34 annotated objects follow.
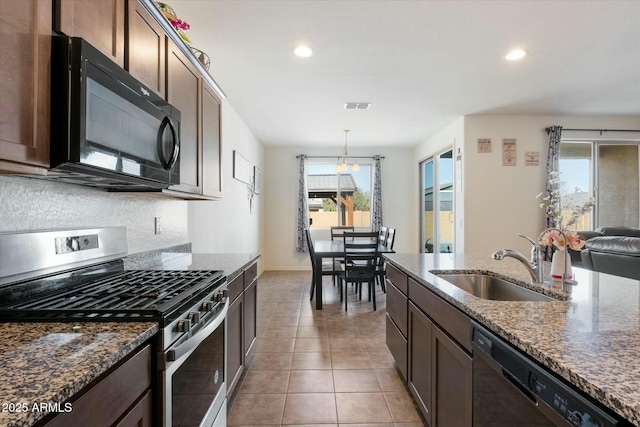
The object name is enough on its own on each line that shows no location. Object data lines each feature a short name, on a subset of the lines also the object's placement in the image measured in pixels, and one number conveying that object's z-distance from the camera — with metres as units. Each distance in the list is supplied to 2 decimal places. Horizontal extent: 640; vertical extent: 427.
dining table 3.92
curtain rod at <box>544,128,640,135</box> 4.56
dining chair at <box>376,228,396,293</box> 4.12
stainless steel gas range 0.98
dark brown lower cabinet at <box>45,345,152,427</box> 0.66
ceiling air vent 3.94
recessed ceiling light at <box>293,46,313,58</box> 2.61
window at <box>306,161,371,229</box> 6.72
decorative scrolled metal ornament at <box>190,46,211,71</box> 2.17
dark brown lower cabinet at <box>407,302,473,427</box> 1.21
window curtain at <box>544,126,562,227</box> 4.40
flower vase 1.44
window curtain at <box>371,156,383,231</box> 6.45
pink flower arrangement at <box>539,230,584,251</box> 1.48
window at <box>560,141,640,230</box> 4.62
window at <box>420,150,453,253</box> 5.37
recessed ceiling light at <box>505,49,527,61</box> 2.69
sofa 2.54
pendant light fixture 5.27
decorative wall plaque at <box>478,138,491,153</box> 4.43
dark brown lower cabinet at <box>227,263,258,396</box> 1.81
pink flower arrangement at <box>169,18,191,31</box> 1.79
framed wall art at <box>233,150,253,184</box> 4.30
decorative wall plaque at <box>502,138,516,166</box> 4.45
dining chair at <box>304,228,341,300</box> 4.14
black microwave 0.92
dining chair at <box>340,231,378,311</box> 3.78
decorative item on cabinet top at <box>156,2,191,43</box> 1.73
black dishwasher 0.64
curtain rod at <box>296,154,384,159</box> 6.54
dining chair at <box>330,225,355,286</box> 4.34
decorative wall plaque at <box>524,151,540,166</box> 4.47
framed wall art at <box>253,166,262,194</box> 5.49
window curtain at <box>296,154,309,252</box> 6.38
